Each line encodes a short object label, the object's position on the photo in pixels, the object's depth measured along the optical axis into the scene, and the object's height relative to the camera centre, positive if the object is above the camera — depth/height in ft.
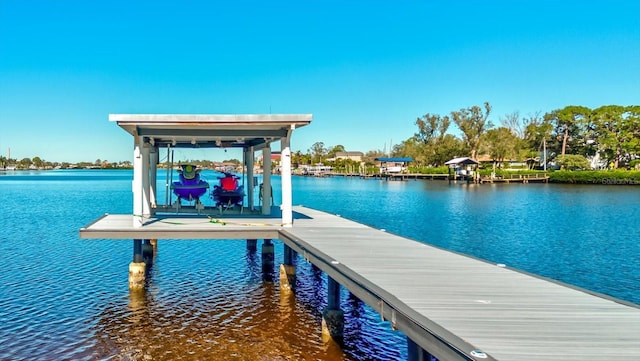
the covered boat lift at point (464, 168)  252.42 +0.04
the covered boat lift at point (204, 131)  36.99 +2.90
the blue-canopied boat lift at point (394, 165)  337.37 +2.31
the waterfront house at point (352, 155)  586.45 +15.21
